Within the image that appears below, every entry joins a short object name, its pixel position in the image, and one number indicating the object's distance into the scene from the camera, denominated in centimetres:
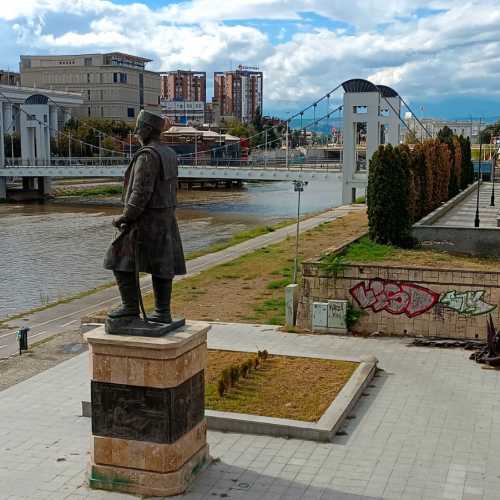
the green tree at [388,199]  2220
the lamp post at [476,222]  2549
